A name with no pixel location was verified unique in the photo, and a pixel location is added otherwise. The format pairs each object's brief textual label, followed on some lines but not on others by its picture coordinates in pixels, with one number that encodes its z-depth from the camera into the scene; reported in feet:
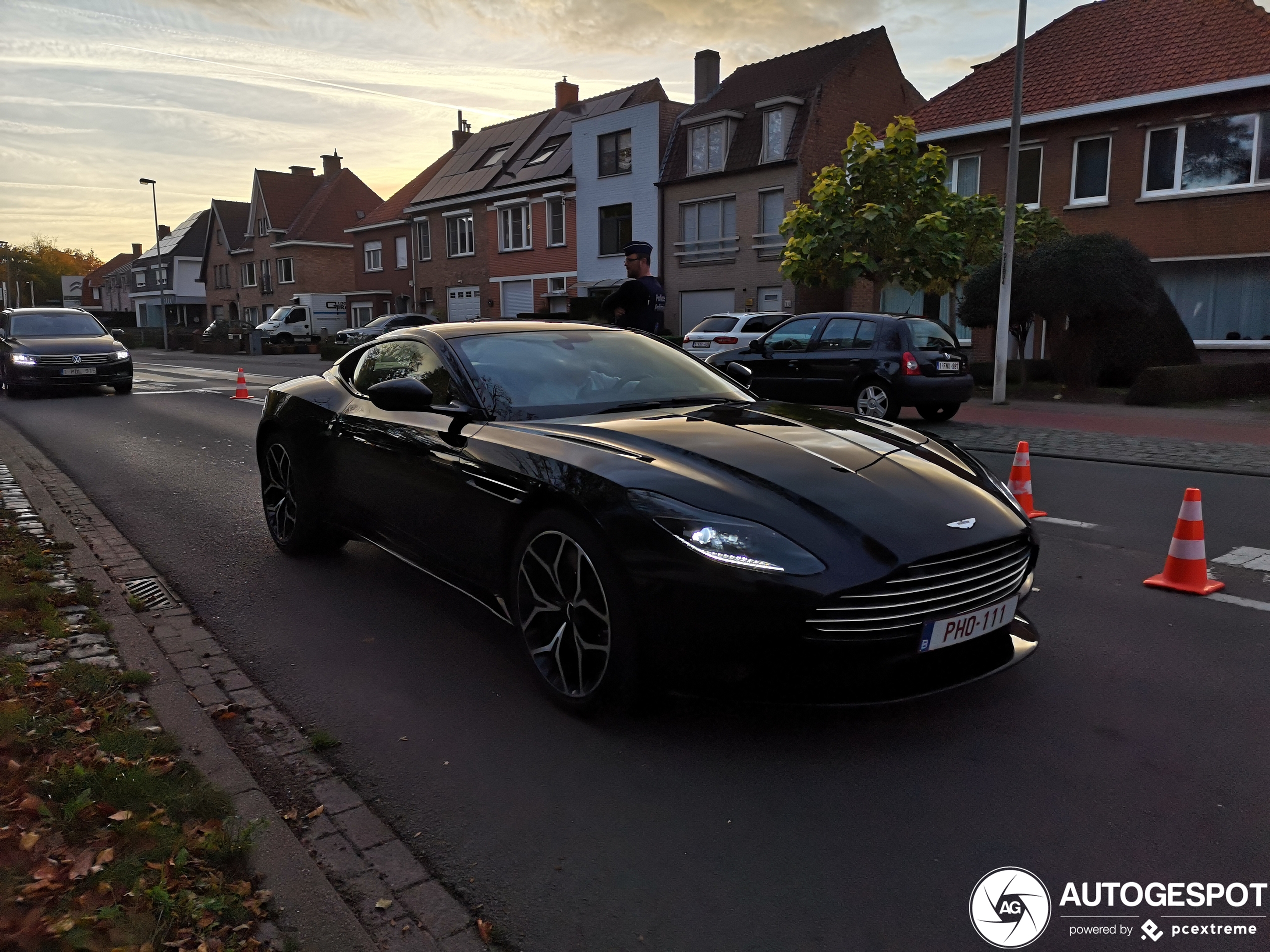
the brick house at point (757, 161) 104.78
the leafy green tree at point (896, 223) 67.67
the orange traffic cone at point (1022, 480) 23.91
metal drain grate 17.06
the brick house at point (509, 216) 131.64
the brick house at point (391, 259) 158.71
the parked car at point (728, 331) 70.74
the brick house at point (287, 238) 195.83
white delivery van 155.22
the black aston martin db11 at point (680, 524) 10.44
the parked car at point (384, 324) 108.88
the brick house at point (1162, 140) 70.69
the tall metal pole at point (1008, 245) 55.01
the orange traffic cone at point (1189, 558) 17.49
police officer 27.84
